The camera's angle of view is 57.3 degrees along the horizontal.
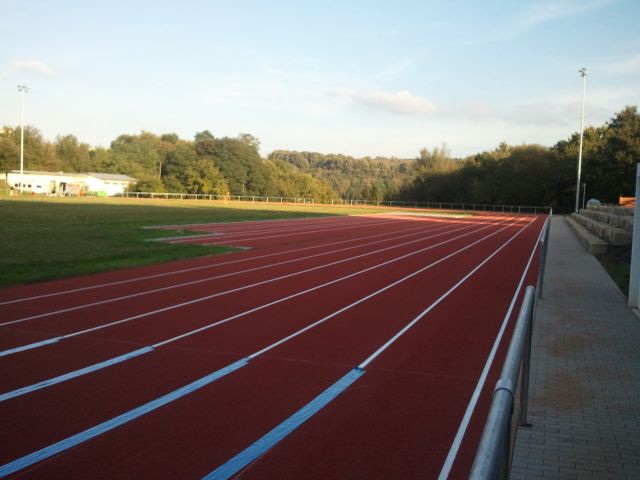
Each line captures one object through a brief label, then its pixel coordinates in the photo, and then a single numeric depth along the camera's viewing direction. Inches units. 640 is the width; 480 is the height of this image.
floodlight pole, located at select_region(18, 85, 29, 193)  2945.9
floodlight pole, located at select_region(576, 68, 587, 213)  1949.4
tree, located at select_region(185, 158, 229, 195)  3565.5
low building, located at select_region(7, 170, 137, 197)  3149.6
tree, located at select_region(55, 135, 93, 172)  4244.6
